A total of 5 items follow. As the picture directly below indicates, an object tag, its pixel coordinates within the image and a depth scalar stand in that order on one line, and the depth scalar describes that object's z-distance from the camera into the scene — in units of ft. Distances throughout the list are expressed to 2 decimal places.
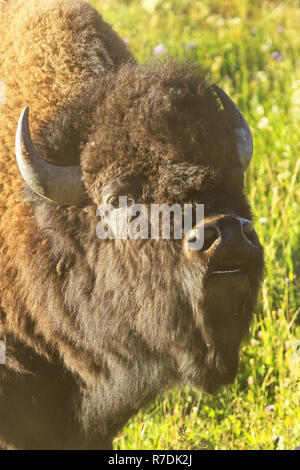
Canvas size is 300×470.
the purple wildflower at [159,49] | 37.93
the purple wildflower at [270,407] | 25.76
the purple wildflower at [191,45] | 50.31
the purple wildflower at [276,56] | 44.58
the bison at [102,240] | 18.98
